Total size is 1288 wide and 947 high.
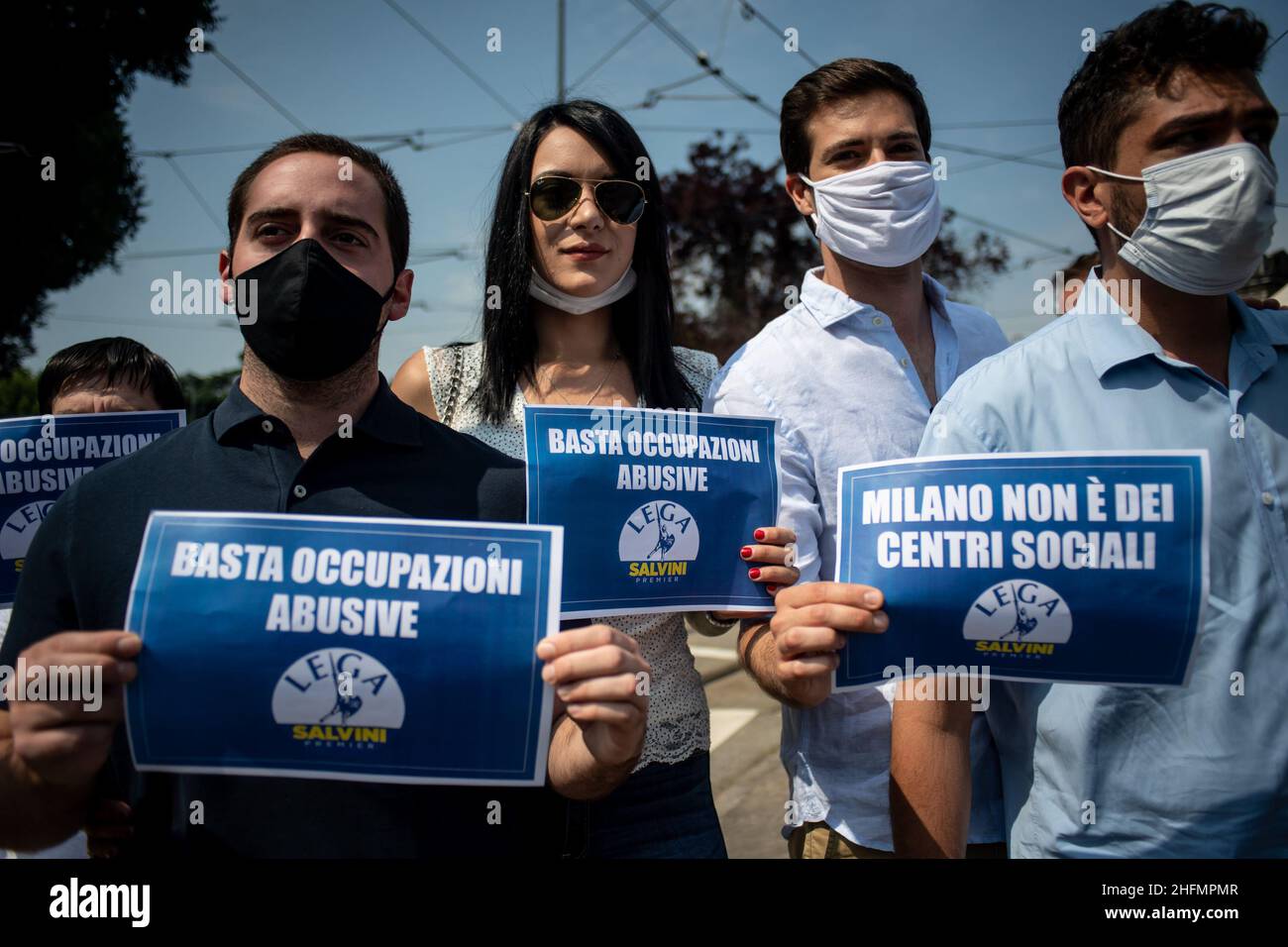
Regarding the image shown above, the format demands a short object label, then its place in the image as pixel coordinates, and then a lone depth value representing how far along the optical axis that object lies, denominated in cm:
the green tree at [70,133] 557
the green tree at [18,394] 1284
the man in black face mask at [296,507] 153
